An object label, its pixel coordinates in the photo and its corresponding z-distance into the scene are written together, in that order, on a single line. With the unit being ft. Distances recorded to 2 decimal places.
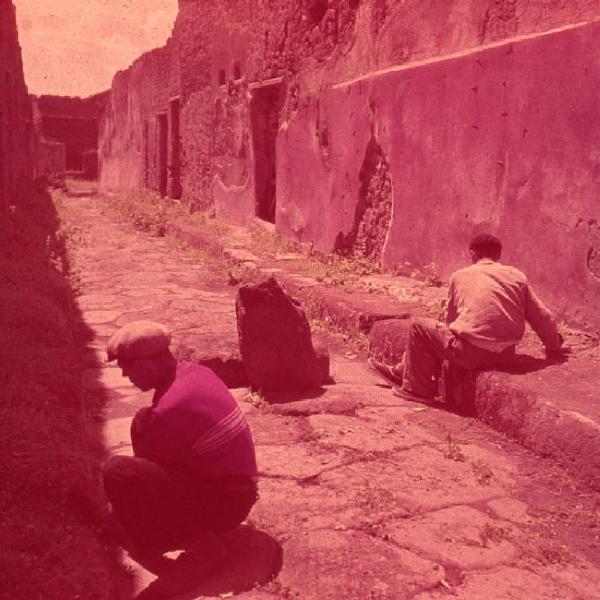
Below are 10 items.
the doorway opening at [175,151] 51.06
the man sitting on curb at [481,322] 13.57
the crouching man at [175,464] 8.20
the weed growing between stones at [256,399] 14.03
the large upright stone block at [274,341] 14.79
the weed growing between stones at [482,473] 11.03
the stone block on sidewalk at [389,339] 16.98
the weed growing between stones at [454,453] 11.86
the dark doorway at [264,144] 35.94
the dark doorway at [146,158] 60.13
